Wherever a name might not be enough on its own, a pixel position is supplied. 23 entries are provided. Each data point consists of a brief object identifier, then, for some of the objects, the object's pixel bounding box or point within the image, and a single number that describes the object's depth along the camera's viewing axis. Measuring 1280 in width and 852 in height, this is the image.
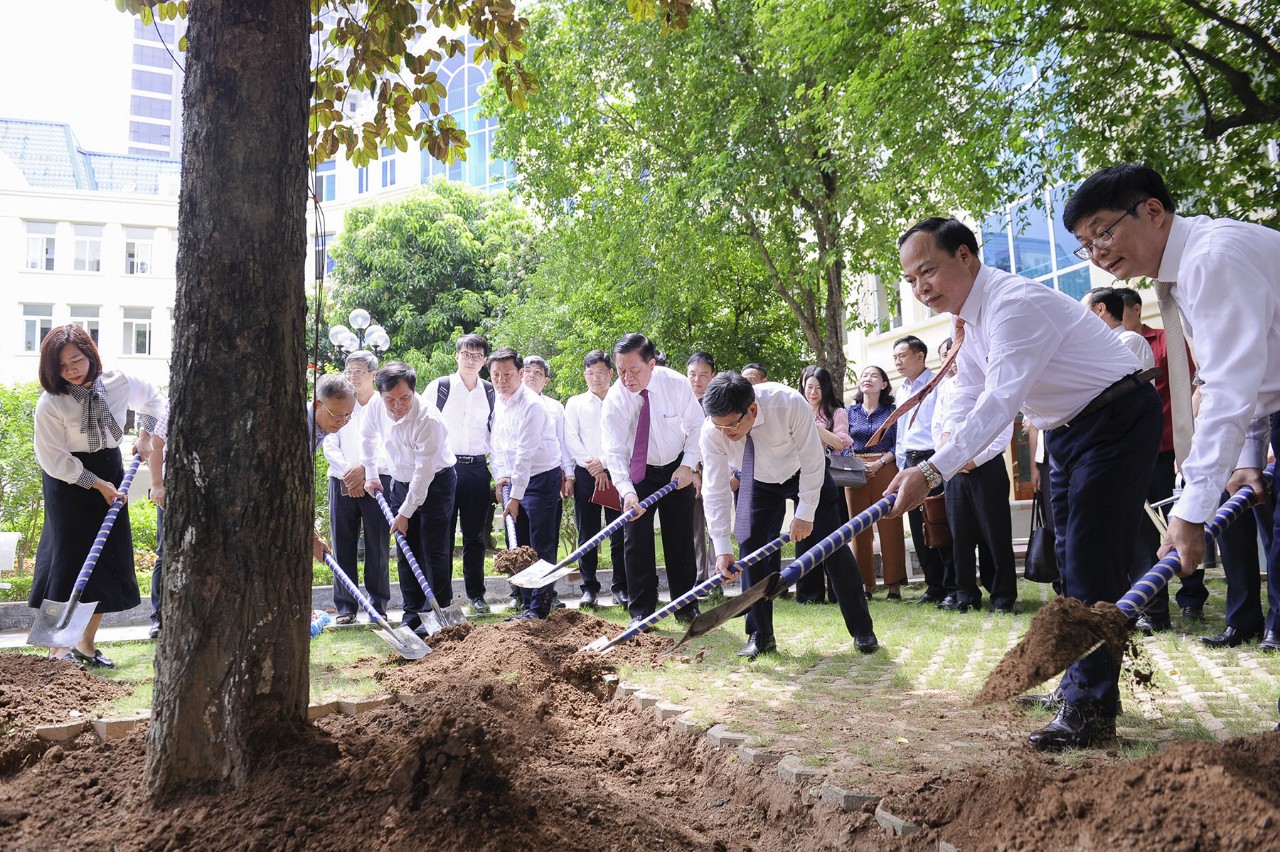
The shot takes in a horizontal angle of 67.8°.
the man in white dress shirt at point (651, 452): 7.20
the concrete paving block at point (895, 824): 2.78
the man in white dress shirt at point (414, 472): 7.18
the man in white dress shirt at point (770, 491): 5.86
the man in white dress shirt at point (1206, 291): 2.79
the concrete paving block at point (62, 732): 4.04
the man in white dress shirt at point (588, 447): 9.12
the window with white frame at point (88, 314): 40.25
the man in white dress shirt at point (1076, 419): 3.68
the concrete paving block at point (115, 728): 4.11
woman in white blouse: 5.89
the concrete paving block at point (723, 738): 3.80
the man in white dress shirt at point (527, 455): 8.06
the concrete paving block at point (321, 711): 4.36
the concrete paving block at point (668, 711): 4.37
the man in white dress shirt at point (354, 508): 7.99
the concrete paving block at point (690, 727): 4.06
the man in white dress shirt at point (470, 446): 8.95
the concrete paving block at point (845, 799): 3.01
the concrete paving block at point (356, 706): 4.45
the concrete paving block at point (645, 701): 4.61
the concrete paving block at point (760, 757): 3.58
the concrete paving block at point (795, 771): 3.31
